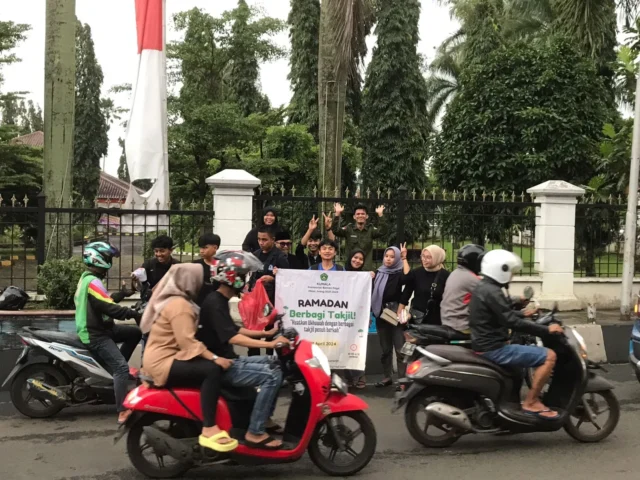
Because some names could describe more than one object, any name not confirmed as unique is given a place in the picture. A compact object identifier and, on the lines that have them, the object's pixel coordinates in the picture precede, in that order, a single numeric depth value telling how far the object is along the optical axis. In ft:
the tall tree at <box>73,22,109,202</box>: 181.06
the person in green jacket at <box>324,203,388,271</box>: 27.84
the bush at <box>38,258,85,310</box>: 30.12
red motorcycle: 16.17
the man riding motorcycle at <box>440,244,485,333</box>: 20.45
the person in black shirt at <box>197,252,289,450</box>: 16.24
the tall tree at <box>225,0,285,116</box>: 105.70
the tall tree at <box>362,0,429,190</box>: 107.76
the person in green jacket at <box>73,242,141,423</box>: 20.85
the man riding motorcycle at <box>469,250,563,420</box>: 18.61
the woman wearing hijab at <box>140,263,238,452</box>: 15.99
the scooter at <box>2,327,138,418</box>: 21.59
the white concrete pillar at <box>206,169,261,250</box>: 35.09
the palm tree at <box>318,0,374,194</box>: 42.78
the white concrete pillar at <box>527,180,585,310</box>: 40.06
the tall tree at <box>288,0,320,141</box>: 106.32
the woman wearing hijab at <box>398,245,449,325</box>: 23.80
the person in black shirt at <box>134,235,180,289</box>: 24.16
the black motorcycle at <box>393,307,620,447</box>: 18.70
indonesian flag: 35.27
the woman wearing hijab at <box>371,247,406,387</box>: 25.40
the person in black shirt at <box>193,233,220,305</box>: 23.13
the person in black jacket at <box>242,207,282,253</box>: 26.25
